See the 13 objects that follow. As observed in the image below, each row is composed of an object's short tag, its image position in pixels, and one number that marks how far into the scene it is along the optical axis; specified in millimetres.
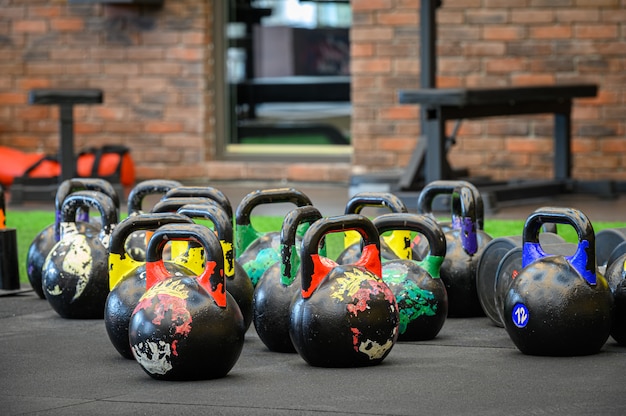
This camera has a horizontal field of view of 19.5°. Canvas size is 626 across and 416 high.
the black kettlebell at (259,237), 8113
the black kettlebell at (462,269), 8562
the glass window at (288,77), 19005
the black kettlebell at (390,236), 8209
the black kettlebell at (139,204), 8951
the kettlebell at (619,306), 7227
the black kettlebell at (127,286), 6958
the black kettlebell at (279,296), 7119
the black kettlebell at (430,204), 8754
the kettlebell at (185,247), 7353
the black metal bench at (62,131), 15927
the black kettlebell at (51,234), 9325
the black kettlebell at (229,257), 7197
